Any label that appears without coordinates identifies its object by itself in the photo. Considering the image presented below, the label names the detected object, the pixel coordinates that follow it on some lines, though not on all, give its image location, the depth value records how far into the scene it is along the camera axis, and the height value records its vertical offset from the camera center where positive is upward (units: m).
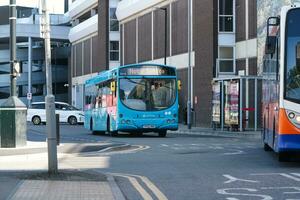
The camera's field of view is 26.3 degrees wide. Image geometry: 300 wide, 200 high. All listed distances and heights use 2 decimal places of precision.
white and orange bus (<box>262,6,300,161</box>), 14.58 +0.16
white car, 53.62 -2.38
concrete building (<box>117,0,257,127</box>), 44.91 +3.14
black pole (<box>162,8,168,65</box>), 53.04 +5.09
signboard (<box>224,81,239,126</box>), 34.44 -0.96
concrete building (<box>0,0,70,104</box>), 96.81 +4.01
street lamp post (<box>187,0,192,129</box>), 41.59 +1.10
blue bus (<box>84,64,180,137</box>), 29.98 -0.59
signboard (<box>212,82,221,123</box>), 36.32 -1.03
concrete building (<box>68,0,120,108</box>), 73.56 +5.72
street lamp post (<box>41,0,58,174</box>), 13.50 -0.44
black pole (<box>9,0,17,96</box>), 20.18 +1.32
